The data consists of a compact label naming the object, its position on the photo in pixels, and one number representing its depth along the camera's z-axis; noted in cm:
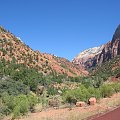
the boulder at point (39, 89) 2741
